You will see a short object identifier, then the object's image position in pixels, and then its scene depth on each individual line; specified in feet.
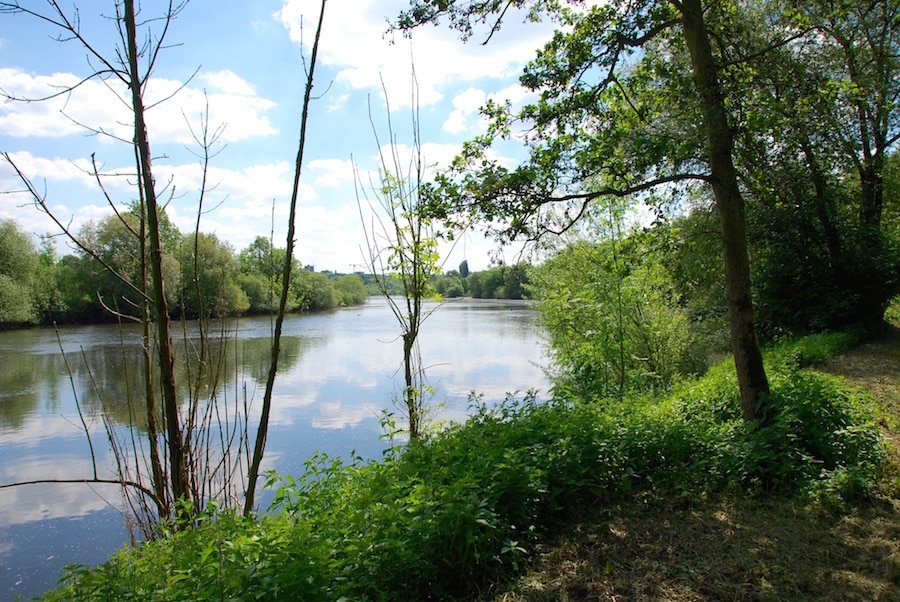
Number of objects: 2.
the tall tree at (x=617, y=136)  14.06
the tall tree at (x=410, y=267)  16.28
